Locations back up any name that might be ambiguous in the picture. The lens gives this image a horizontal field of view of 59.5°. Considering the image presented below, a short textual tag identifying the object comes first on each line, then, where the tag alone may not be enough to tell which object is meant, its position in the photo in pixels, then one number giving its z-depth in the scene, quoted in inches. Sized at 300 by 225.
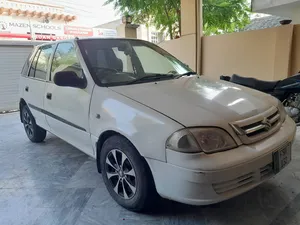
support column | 264.7
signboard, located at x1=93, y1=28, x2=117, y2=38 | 480.2
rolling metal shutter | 286.4
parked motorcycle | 157.4
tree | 333.7
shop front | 474.6
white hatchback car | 66.6
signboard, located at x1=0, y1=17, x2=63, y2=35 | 474.6
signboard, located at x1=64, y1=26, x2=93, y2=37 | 519.3
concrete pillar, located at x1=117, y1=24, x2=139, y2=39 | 327.6
